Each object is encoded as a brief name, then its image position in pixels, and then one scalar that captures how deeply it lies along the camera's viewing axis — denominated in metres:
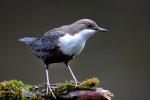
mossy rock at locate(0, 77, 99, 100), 6.96
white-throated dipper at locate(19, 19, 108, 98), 7.40
